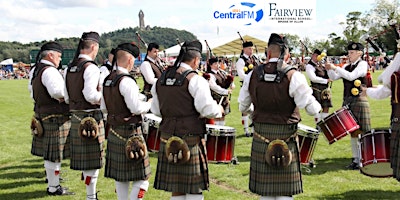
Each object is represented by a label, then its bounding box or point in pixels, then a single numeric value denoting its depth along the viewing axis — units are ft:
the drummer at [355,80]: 20.24
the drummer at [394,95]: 13.21
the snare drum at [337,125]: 18.52
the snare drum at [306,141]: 17.33
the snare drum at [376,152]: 14.49
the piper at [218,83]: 26.84
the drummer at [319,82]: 30.83
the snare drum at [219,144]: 15.93
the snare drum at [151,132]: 18.95
